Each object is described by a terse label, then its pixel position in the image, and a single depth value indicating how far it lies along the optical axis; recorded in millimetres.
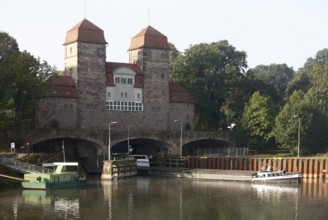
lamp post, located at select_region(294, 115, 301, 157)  91850
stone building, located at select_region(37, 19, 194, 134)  103875
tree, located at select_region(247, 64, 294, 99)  176750
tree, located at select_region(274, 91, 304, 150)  99438
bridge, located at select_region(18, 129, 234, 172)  94500
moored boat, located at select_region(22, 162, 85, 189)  70375
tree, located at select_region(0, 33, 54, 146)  83750
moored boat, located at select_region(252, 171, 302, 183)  81875
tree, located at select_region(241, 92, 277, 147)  108125
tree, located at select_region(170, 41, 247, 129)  120938
